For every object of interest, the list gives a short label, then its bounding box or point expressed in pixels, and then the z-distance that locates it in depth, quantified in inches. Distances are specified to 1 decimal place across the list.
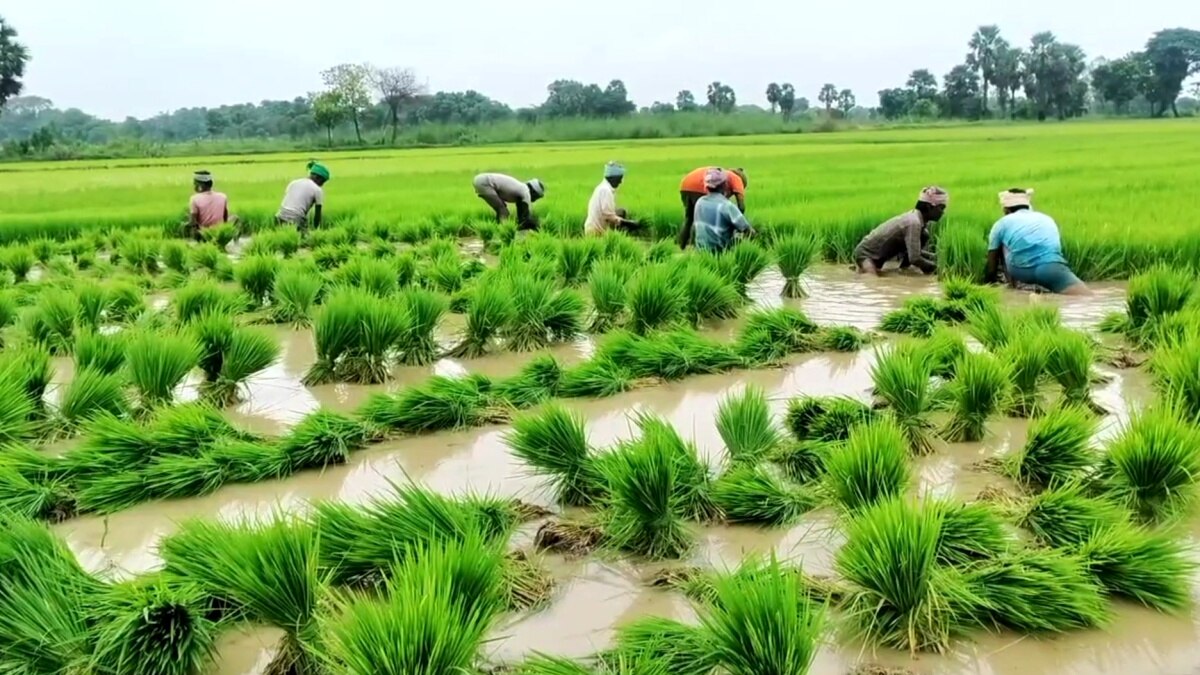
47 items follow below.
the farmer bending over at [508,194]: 410.6
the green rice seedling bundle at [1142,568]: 89.0
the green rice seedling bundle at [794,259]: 262.7
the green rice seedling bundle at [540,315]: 210.4
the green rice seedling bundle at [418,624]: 67.3
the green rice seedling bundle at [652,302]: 209.8
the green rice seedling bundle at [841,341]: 198.8
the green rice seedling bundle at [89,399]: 150.6
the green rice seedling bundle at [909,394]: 135.8
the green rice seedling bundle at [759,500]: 111.3
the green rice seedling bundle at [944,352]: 162.2
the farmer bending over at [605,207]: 347.7
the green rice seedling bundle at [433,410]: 150.3
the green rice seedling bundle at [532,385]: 161.9
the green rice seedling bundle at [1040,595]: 85.6
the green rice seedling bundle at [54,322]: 201.9
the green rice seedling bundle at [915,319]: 209.3
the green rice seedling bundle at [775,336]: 191.3
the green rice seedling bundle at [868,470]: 104.9
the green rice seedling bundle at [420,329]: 196.5
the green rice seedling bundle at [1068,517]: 99.1
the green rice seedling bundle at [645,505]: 102.5
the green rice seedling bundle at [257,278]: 256.8
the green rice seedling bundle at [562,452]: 119.9
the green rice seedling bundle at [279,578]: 79.3
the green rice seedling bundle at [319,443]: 135.2
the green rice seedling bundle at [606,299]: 224.7
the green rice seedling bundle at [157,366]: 156.0
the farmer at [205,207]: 407.2
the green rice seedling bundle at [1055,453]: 118.0
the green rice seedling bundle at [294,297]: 231.9
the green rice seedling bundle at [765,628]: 70.9
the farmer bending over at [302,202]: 406.9
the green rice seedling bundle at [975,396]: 136.6
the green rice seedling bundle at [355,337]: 180.1
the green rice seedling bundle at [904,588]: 83.4
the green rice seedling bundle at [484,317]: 201.8
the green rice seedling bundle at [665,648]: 76.6
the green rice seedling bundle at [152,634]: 78.6
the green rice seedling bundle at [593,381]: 168.1
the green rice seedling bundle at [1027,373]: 148.3
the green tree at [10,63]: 1514.5
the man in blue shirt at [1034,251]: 252.2
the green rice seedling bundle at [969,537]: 94.1
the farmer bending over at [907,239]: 291.3
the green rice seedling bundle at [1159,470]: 107.6
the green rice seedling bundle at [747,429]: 127.8
